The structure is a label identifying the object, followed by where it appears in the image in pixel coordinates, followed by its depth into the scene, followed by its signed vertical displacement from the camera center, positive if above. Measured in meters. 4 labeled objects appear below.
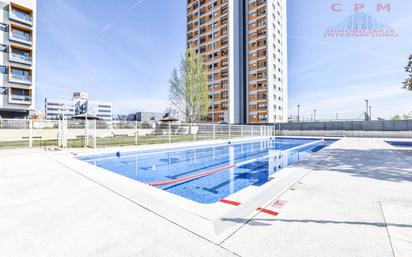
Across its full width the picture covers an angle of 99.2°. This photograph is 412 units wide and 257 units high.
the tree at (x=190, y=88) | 25.94 +5.95
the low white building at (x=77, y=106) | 83.31 +10.94
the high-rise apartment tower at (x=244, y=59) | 35.03 +14.56
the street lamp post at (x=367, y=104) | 37.25 +4.88
